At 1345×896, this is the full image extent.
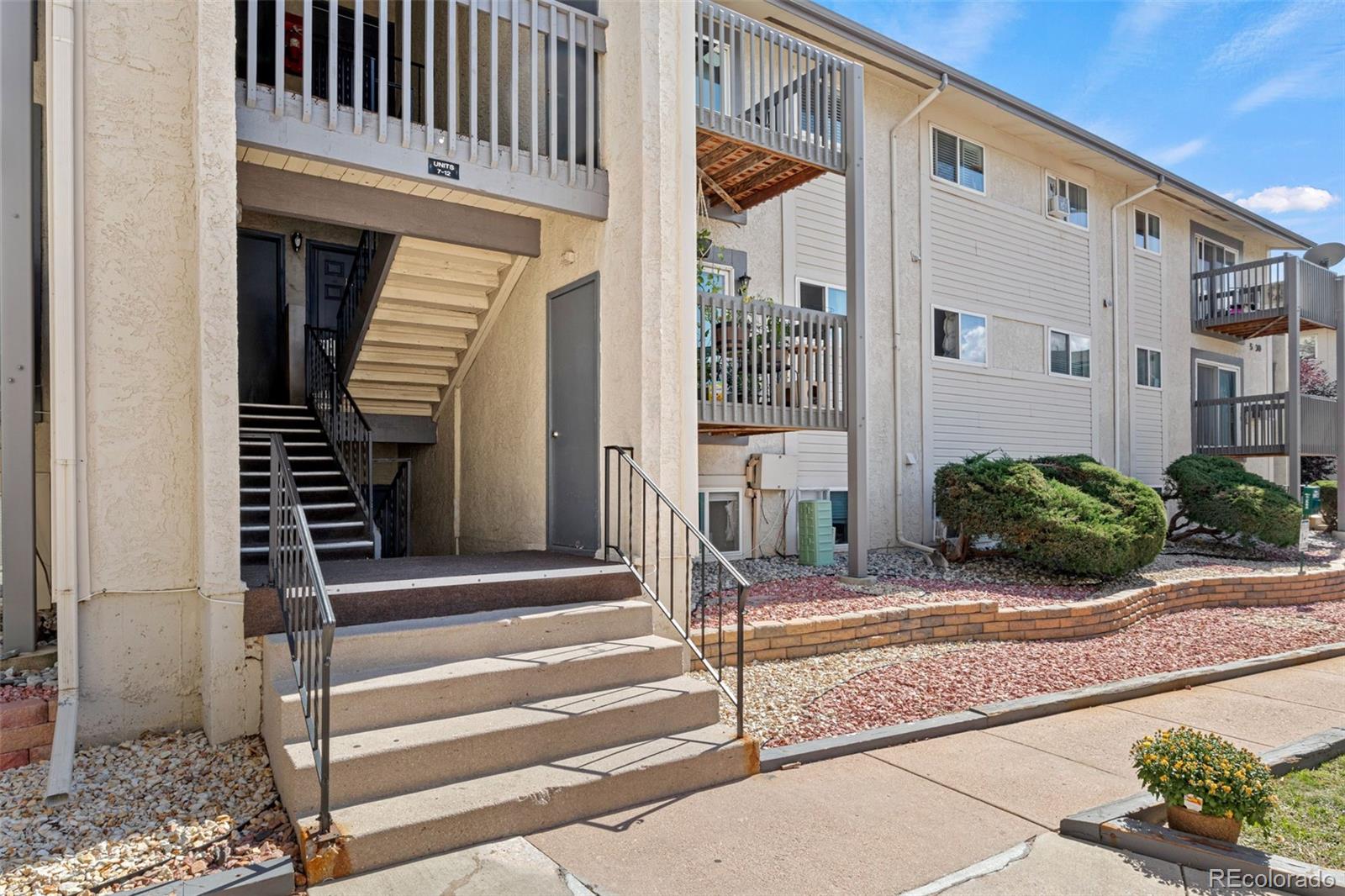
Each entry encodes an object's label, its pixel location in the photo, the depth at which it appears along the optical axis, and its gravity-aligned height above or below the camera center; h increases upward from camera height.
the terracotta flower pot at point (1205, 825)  3.29 -1.57
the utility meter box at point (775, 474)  9.33 -0.24
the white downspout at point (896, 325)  10.70 +1.69
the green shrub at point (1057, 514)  8.46 -0.71
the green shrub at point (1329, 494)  18.67 -1.14
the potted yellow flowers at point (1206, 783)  3.22 -1.37
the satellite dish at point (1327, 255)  15.59 +3.80
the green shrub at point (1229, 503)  11.59 -0.81
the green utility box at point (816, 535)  9.29 -0.96
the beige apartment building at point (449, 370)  4.04 +0.70
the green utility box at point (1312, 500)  18.55 -1.22
